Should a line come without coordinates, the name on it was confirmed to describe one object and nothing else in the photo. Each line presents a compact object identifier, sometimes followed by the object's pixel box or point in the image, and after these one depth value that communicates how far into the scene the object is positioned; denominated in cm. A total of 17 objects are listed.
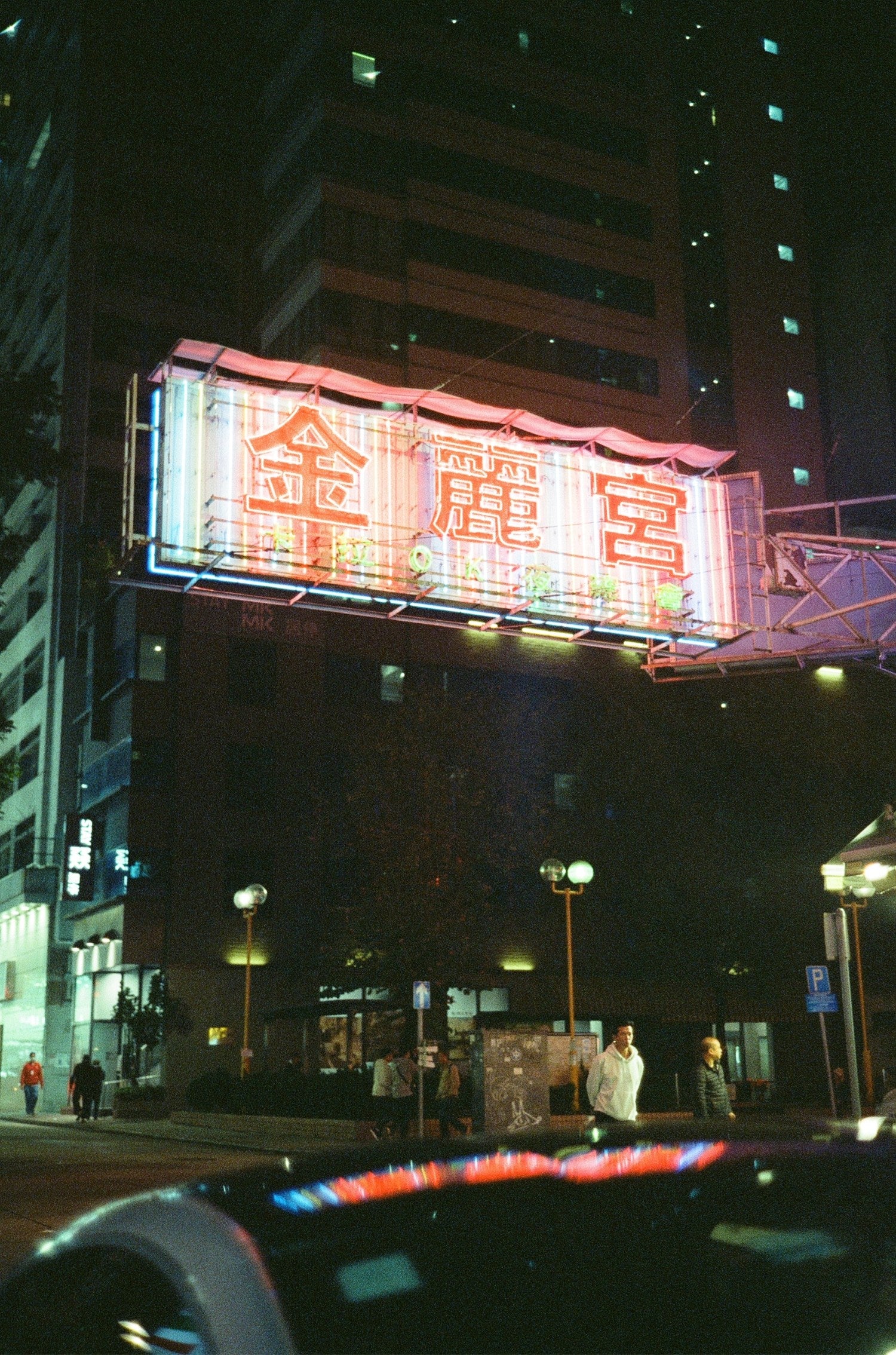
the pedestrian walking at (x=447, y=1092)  2297
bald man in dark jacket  1575
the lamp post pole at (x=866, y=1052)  2386
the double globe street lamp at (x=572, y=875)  2481
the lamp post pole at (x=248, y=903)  3184
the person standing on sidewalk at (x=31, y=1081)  4297
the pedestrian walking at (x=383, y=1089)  2362
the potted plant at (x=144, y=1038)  4097
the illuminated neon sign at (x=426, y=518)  1886
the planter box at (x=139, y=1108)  4081
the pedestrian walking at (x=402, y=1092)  2353
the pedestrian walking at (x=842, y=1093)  2673
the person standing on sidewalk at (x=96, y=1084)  3841
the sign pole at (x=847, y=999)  1714
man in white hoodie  1521
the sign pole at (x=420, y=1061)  2262
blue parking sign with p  2055
